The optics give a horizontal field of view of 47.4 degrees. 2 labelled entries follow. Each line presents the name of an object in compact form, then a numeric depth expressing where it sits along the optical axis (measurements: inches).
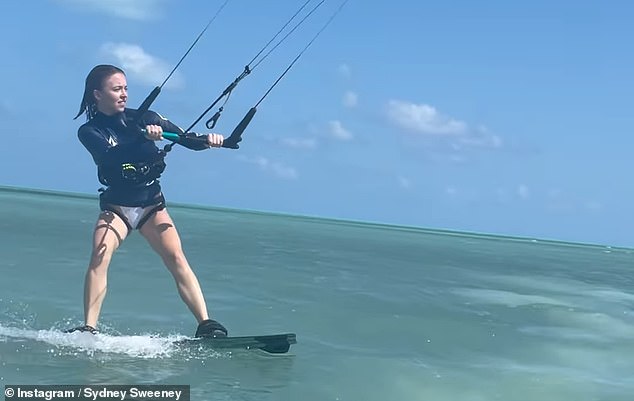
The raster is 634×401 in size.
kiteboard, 248.1
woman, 236.7
